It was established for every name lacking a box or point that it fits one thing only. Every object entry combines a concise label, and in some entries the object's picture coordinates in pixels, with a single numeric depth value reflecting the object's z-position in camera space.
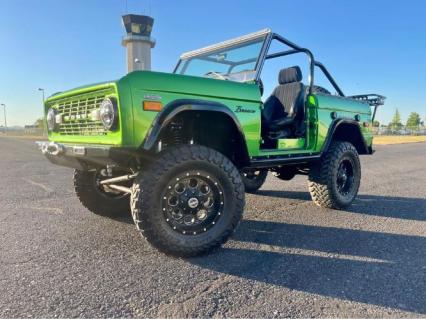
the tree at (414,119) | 93.25
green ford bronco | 2.99
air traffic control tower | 50.09
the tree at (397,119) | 95.06
